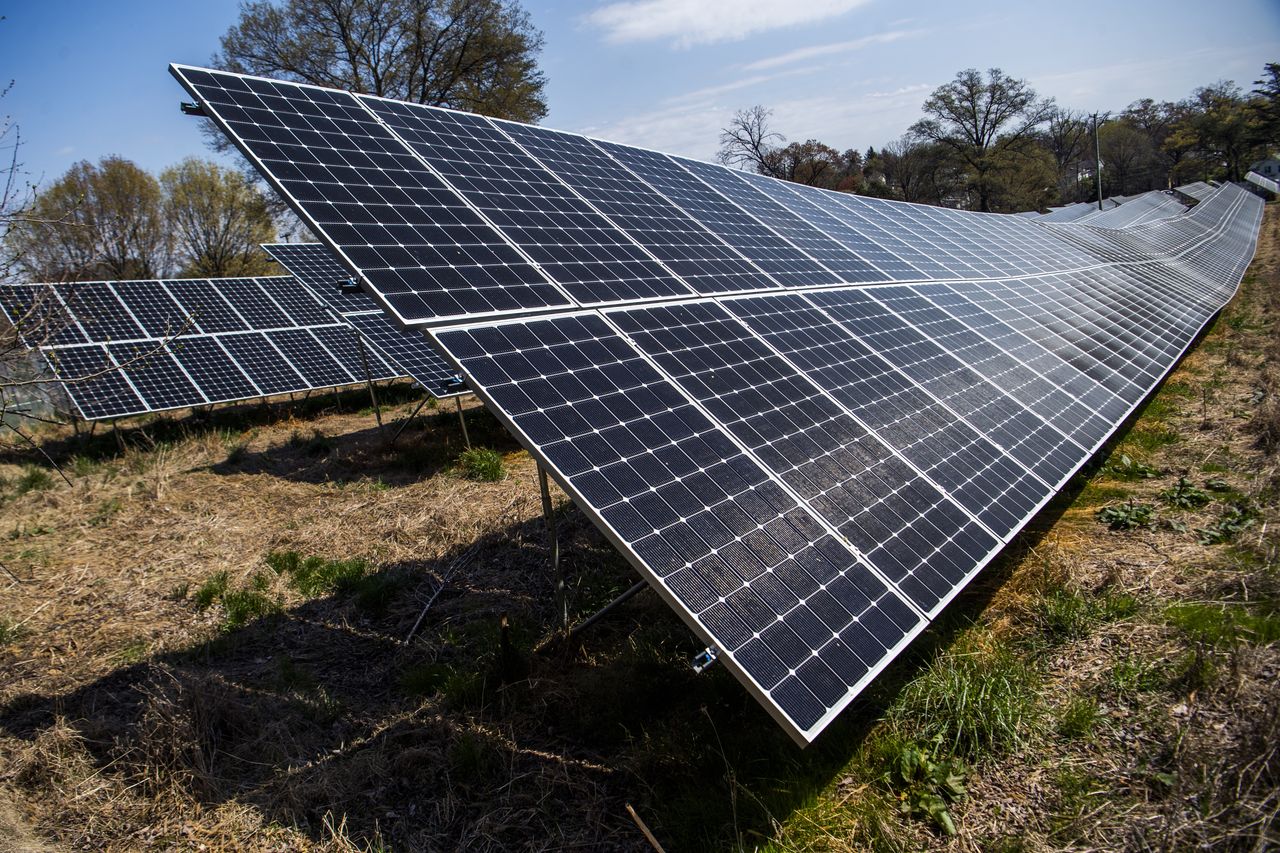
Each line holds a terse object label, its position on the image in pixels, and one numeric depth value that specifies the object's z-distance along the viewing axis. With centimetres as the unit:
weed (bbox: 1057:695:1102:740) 519
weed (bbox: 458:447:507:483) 1212
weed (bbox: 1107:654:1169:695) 548
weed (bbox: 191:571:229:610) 805
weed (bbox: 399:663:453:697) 640
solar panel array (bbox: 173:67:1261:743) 453
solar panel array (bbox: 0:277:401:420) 1521
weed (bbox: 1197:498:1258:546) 743
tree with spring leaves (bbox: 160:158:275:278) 4238
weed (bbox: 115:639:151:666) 705
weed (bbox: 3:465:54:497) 1190
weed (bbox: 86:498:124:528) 1048
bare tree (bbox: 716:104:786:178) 6375
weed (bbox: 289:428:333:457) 1474
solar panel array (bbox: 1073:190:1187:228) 3220
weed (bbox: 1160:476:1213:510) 837
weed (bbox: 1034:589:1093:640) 634
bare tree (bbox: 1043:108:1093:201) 9006
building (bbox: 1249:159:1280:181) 8244
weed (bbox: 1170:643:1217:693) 524
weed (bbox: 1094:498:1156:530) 822
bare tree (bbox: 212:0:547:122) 3300
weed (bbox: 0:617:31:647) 727
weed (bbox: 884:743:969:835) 468
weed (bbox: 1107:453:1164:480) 963
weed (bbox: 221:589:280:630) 777
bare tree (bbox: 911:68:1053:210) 6700
